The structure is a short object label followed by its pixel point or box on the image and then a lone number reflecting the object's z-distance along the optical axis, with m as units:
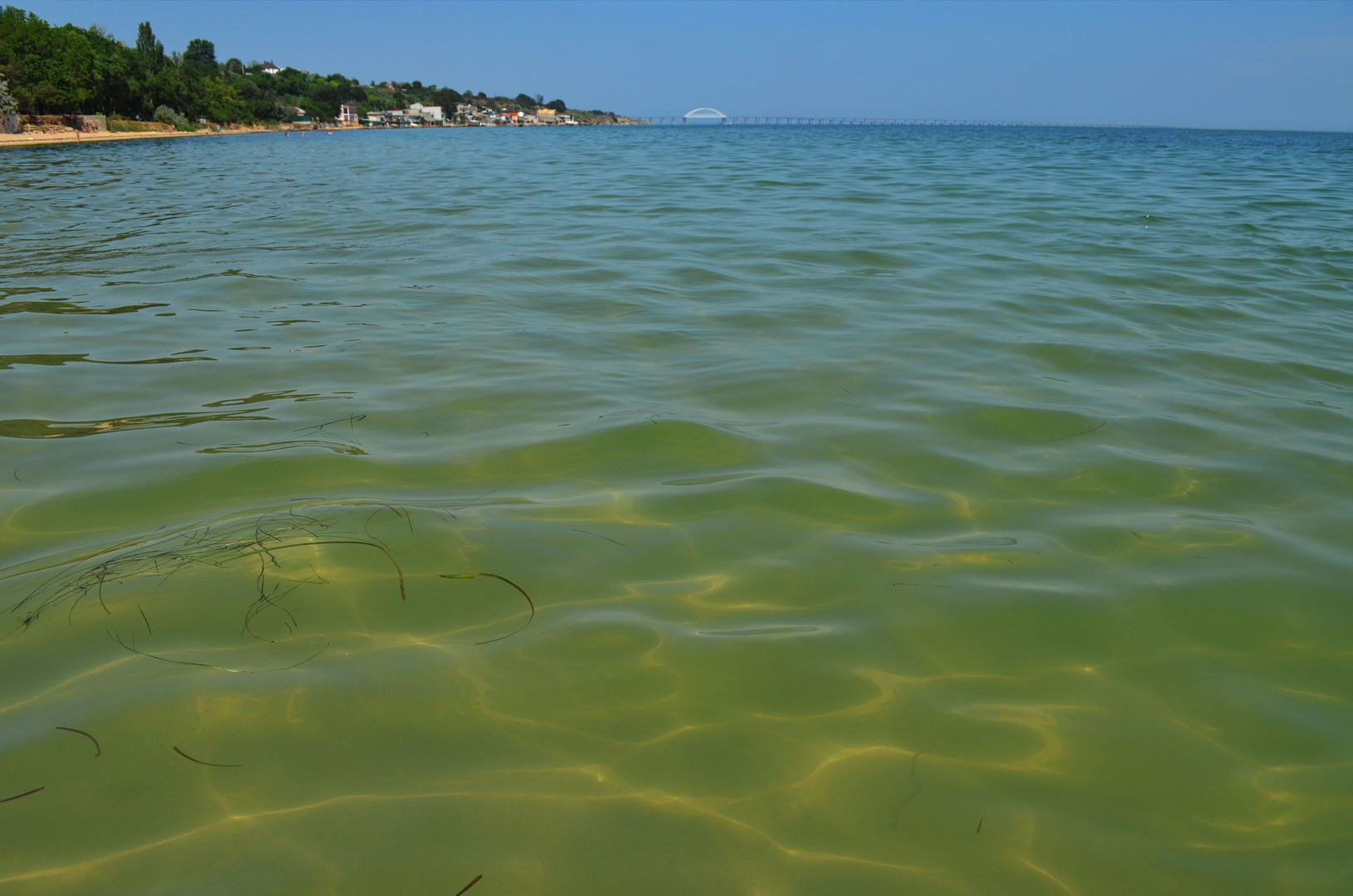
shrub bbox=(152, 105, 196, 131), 58.47
